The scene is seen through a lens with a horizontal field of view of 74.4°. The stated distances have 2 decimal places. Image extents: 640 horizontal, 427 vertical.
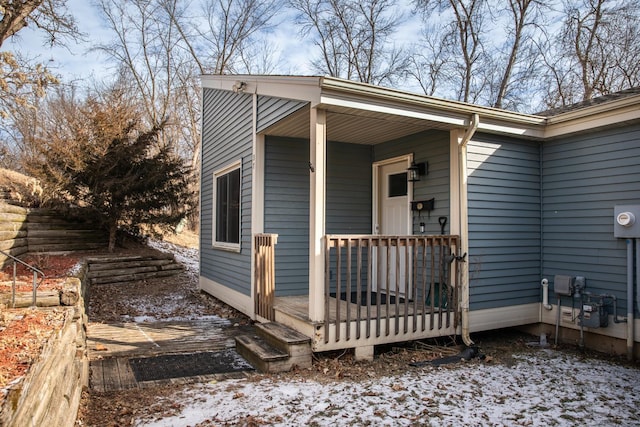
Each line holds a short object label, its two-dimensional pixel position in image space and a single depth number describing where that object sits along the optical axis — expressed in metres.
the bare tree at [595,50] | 12.01
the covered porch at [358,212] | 4.16
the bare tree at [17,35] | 7.45
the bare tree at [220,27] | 17.53
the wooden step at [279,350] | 3.93
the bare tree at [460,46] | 14.21
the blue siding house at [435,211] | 4.36
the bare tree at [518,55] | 13.41
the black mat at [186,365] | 3.83
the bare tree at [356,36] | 16.03
